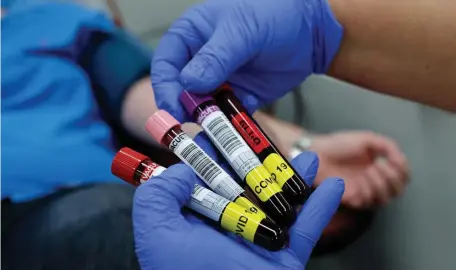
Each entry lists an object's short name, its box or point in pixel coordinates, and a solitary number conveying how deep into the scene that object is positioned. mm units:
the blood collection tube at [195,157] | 539
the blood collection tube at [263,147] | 537
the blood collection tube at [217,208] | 500
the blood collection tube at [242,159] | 529
